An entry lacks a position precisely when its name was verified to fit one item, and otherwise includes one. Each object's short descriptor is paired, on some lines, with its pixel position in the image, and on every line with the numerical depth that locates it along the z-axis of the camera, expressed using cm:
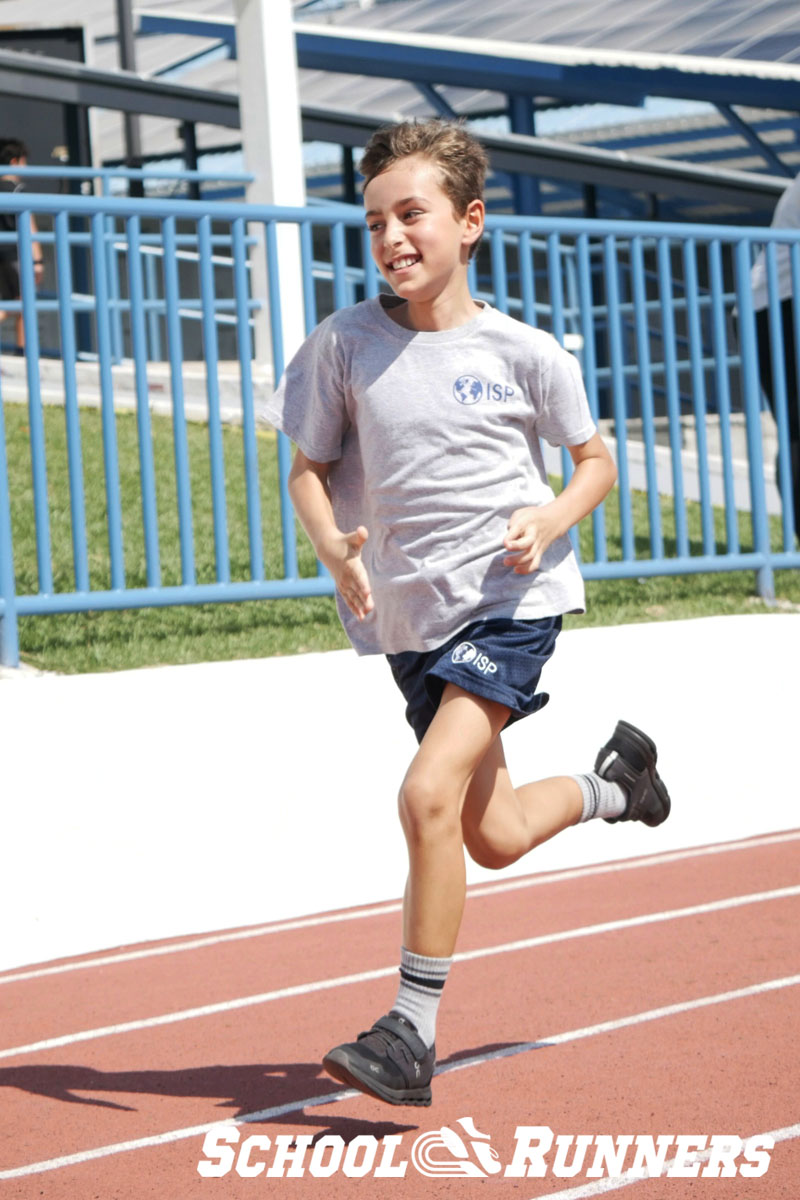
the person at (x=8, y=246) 2442
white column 2287
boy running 664
